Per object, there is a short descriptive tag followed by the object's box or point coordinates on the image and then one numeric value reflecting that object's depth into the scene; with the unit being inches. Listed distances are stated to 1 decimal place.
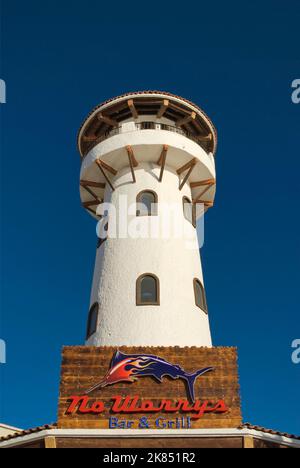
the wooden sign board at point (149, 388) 579.2
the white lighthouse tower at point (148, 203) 741.9
